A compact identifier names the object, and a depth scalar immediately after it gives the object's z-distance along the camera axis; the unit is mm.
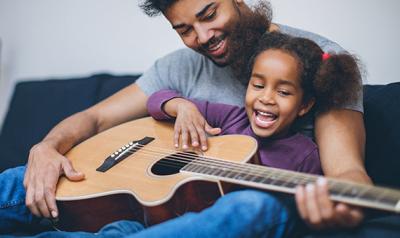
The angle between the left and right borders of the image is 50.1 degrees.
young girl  1170
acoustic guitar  872
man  1008
